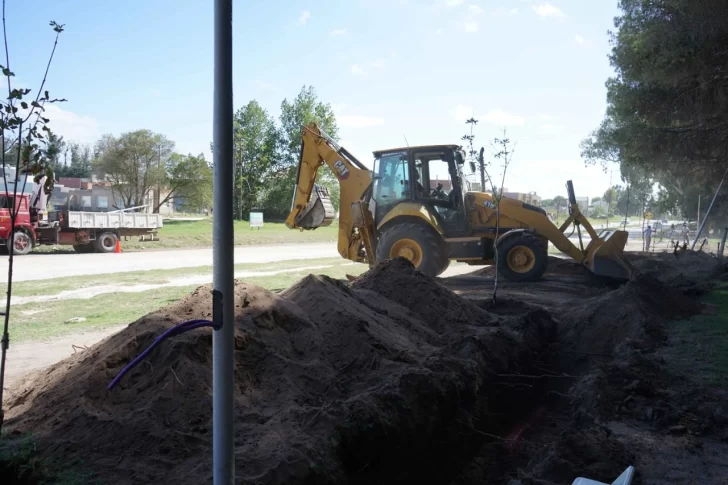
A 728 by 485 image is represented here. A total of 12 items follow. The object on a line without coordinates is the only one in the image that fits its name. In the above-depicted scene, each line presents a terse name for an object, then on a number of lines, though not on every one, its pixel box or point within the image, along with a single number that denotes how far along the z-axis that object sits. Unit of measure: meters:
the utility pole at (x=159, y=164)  47.72
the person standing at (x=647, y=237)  34.84
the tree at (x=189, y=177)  48.27
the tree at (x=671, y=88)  12.61
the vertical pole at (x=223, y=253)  2.75
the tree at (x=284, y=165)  53.62
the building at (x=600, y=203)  102.49
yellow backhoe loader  14.90
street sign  42.41
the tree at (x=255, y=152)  53.22
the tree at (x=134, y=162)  46.53
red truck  25.27
